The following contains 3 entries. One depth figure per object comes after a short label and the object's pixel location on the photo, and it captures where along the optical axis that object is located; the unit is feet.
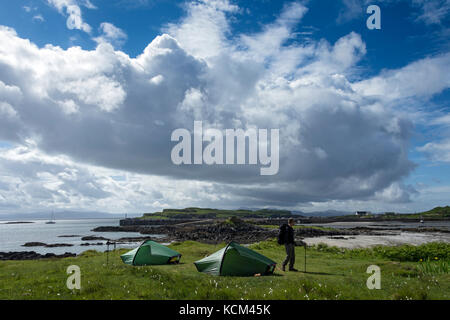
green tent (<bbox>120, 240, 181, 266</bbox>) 78.33
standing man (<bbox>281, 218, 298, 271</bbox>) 59.67
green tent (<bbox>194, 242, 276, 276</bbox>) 59.21
